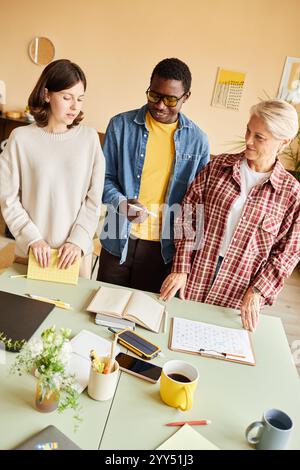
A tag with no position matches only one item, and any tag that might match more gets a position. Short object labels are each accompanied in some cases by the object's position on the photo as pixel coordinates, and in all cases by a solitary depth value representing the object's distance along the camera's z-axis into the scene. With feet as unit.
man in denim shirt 6.07
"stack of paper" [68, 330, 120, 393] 3.78
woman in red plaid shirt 5.14
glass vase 3.27
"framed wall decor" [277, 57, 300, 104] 14.29
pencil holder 3.50
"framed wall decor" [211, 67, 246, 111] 14.70
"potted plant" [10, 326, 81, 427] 3.23
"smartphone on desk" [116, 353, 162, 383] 3.92
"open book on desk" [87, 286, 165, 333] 4.70
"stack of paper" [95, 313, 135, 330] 4.60
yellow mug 3.57
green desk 3.26
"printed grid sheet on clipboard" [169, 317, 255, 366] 4.43
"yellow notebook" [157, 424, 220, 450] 3.26
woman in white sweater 5.14
